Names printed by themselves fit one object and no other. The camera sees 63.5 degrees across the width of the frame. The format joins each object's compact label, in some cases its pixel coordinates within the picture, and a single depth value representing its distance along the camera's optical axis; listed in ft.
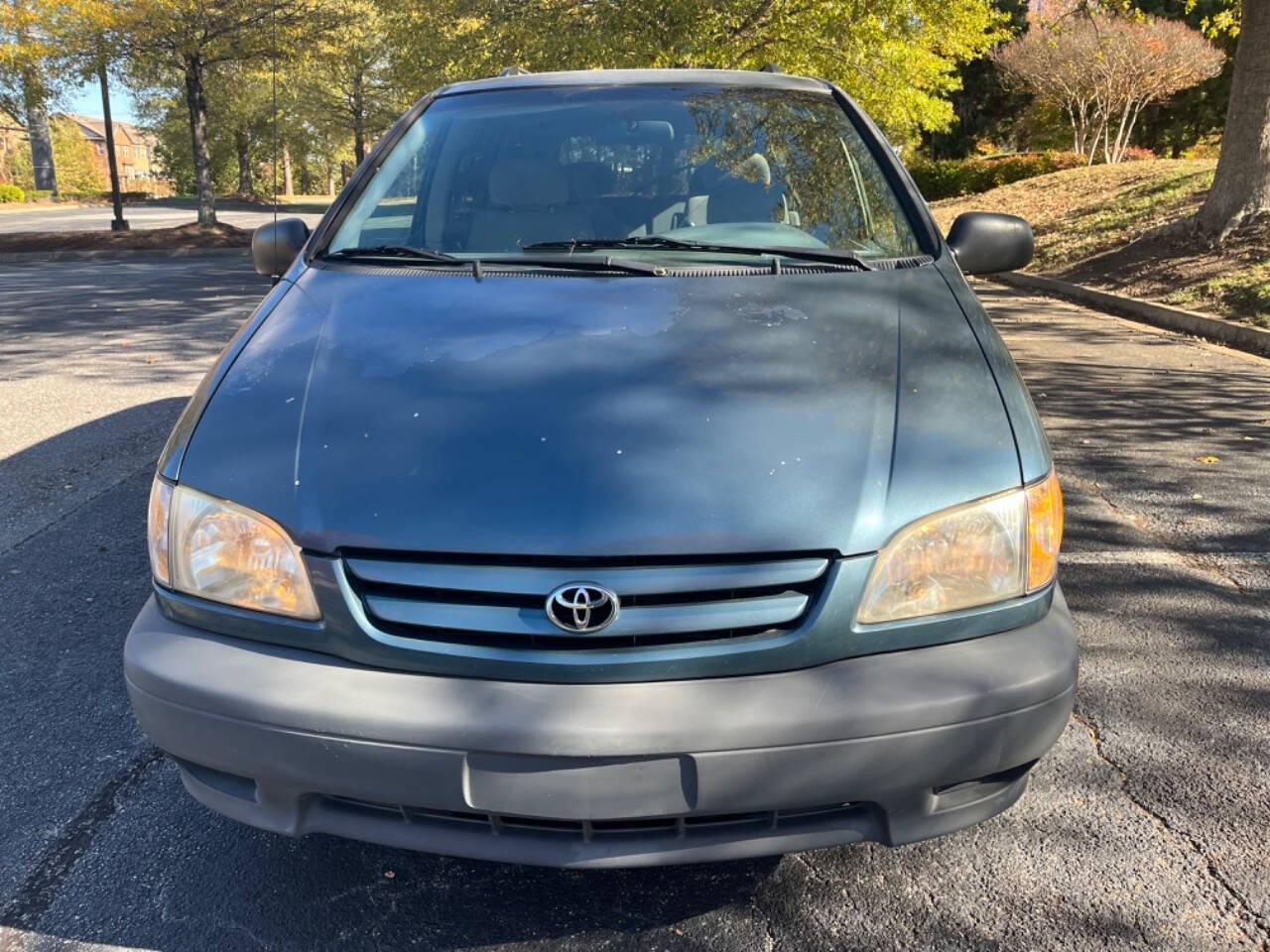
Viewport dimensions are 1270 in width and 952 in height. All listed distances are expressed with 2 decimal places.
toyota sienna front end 5.94
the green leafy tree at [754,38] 45.06
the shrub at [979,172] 80.33
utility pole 60.08
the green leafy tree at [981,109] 105.40
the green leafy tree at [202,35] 57.36
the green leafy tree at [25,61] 54.65
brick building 293.02
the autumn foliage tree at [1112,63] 73.56
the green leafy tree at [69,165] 209.87
